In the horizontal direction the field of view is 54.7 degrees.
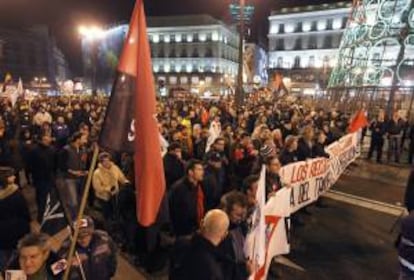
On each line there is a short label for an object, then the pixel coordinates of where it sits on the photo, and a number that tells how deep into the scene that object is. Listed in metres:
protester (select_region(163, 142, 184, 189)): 6.71
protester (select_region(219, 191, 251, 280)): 3.48
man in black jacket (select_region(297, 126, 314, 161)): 8.23
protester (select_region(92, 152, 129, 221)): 6.33
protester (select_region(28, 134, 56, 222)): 6.98
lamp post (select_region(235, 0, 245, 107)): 17.56
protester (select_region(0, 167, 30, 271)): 4.20
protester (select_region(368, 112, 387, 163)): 13.68
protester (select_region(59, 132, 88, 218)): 7.12
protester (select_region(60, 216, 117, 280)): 3.45
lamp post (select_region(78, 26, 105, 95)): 21.99
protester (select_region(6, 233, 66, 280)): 3.02
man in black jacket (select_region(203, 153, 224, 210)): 6.00
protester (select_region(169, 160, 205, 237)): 5.11
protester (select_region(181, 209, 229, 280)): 3.25
